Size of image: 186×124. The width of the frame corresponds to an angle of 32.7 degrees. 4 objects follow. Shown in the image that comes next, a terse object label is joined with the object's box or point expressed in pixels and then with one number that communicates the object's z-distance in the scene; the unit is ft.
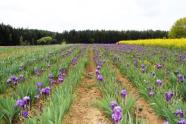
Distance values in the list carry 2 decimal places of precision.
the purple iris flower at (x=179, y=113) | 10.66
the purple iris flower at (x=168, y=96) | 12.92
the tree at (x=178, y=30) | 175.42
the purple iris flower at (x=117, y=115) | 9.34
